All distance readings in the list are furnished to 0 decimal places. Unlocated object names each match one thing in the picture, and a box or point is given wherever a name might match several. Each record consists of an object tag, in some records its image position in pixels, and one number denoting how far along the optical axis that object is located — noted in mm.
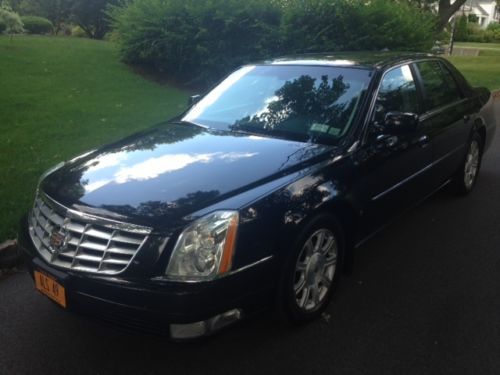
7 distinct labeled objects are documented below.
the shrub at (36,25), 20750
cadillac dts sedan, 2459
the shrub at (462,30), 43806
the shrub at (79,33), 26778
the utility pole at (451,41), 24297
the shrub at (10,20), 11969
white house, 76062
